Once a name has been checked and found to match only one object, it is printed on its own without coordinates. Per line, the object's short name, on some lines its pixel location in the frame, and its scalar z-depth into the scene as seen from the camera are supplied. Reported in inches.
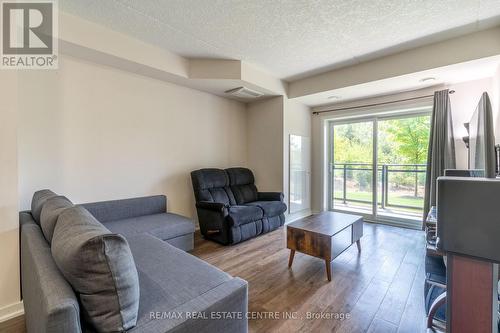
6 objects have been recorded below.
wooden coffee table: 88.5
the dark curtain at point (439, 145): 131.5
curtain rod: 145.5
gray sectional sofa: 33.4
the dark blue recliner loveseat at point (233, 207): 123.6
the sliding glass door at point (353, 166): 173.9
